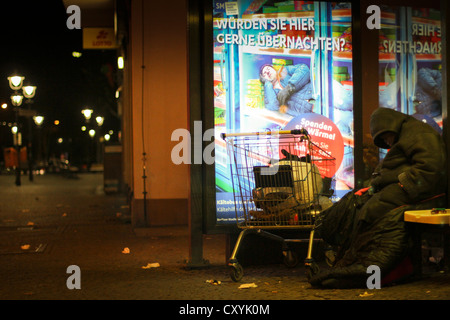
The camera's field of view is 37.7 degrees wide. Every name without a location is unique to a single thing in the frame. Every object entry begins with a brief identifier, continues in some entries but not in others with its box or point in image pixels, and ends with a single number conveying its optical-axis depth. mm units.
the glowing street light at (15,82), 26344
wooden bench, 6000
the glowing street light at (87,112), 33375
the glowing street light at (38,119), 38094
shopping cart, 6859
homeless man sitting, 6188
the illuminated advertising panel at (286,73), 7875
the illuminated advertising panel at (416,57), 9508
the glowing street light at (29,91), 28297
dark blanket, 6145
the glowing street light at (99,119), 38441
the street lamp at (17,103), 27659
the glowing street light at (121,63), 17000
